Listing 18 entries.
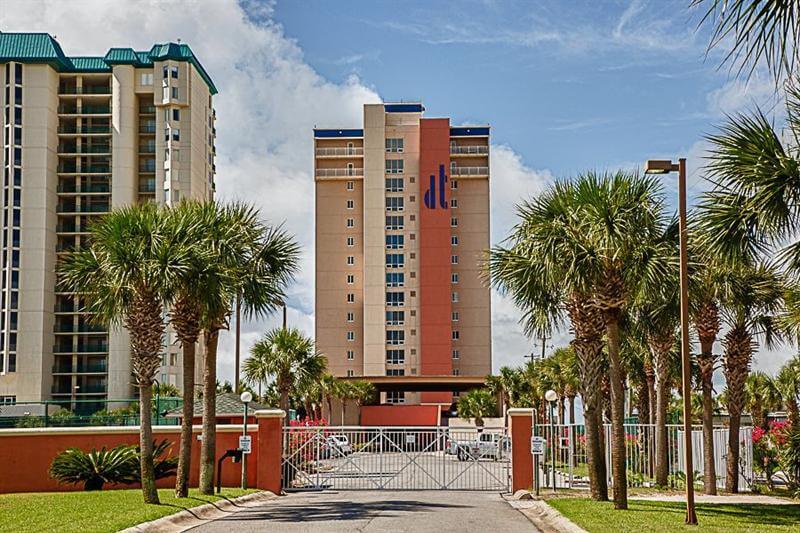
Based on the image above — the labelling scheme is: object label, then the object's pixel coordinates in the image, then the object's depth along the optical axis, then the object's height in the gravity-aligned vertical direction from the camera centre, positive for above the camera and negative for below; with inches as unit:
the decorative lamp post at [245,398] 1157.4 -33.9
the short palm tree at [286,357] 2050.9 +23.7
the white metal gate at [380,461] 1259.2 -125.8
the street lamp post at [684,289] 762.2 +58.9
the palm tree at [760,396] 2224.4 -69.2
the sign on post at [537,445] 1077.8 -82.6
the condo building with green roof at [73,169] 3745.1 +767.7
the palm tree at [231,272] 986.1 +101.3
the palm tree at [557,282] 868.0 +77.7
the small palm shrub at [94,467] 1099.9 -106.2
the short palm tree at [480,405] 3346.5 -123.7
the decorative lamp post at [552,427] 1170.0 -72.0
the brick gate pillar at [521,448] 1159.6 -92.4
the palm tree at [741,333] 1087.6 +37.2
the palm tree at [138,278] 874.1 +80.1
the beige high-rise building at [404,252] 4557.1 +532.7
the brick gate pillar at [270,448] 1179.9 -92.6
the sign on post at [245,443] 1115.3 -81.6
